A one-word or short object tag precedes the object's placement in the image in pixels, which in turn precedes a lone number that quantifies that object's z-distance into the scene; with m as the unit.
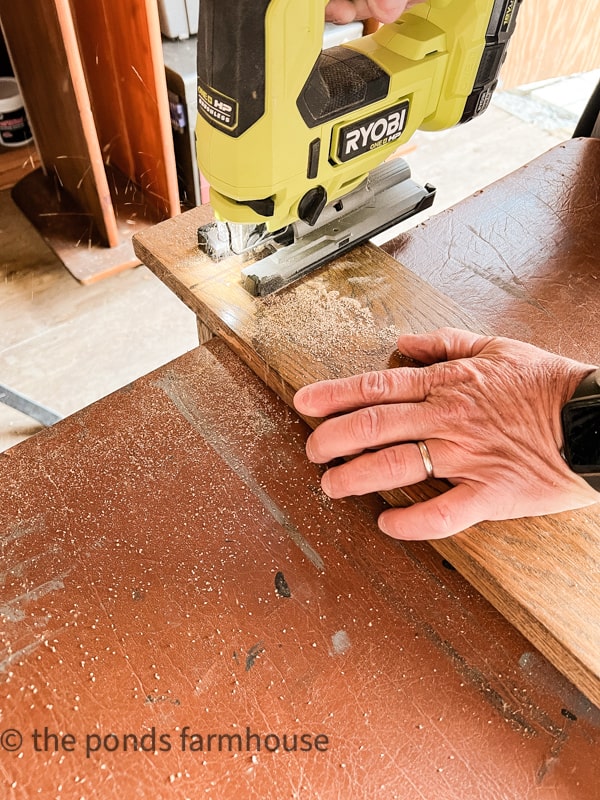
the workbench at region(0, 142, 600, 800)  0.70
